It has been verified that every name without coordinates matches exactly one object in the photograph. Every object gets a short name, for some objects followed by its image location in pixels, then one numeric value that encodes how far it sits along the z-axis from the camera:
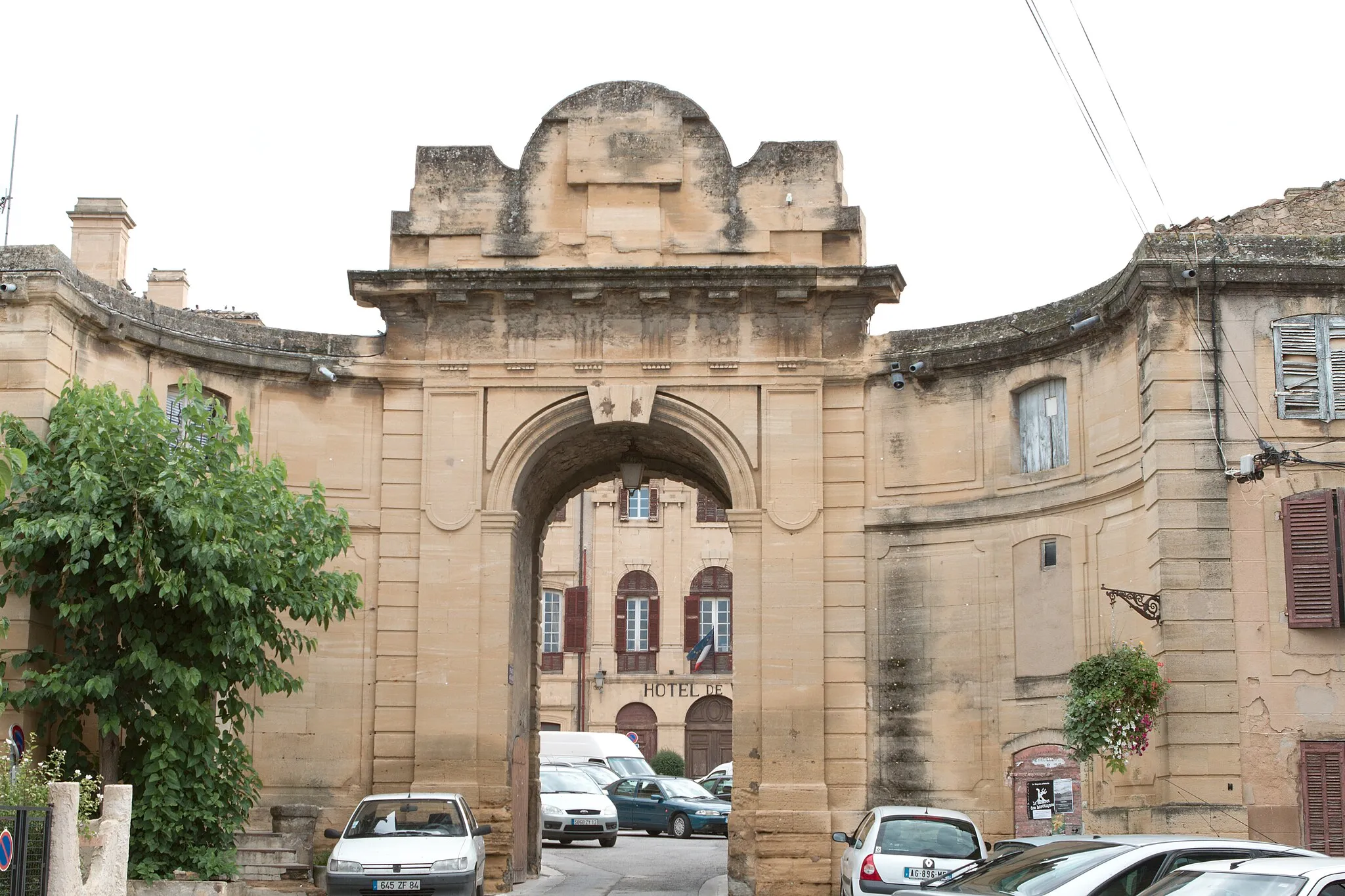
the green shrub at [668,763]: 49.47
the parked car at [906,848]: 18.02
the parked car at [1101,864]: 11.91
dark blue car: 34.94
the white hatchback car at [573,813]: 32.03
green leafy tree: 18.81
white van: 40.38
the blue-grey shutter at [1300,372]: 19.67
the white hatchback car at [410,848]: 18.72
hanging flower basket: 18.89
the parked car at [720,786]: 38.97
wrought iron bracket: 19.61
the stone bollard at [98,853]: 15.18
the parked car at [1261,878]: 10.38
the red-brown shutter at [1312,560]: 18.89
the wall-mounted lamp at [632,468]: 26.05
